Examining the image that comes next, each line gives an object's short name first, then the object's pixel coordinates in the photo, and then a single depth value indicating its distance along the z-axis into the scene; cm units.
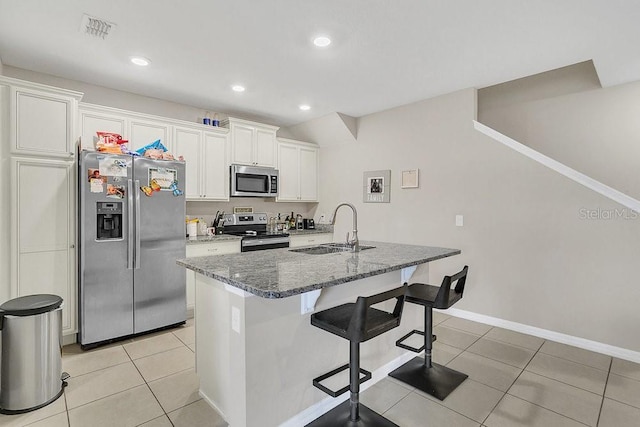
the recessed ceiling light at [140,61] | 291
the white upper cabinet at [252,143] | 445
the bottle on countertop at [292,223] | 539
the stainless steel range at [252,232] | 423
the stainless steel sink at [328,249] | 268
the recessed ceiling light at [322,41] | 257
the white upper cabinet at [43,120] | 270
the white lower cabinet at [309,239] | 475
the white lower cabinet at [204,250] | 367
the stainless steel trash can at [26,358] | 206
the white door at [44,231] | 272
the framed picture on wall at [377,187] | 448
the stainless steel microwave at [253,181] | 442
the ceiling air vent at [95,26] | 233
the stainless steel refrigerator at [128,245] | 291
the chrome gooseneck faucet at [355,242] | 261
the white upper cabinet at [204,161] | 400
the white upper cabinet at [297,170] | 506
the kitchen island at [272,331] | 167
